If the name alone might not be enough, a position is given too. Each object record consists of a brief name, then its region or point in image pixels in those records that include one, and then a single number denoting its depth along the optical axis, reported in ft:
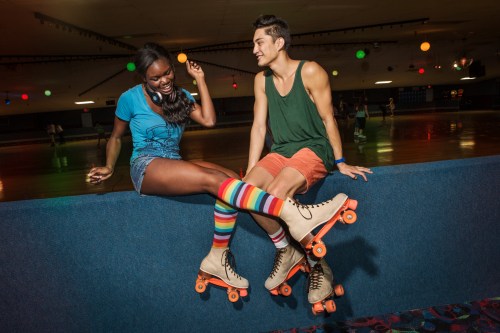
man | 5.70
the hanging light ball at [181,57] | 31.91
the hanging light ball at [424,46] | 37.09
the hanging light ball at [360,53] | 44.67
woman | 5.09
